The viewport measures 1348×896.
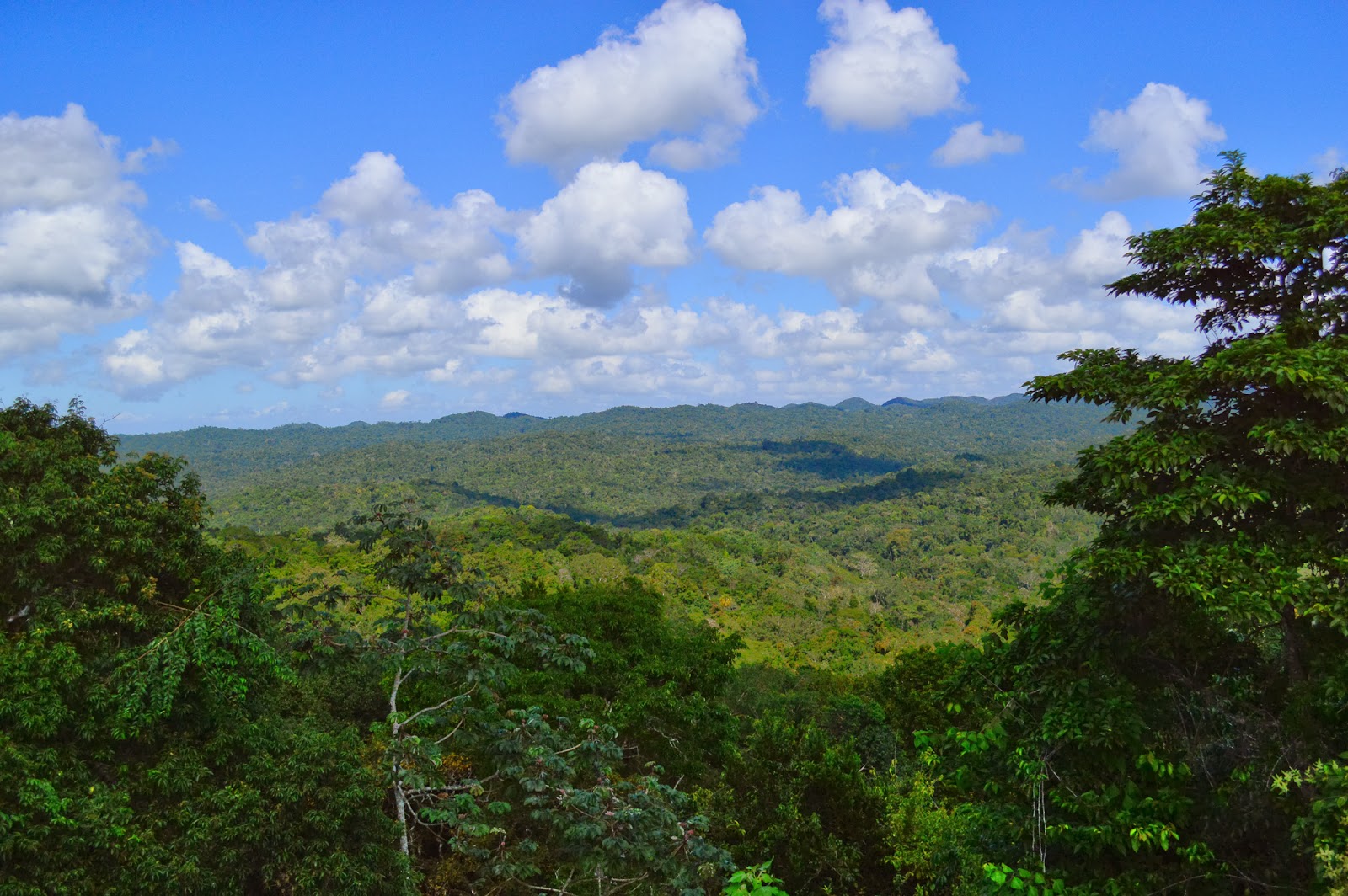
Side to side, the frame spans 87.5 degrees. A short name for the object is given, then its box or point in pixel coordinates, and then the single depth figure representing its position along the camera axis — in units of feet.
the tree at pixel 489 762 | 22.34
